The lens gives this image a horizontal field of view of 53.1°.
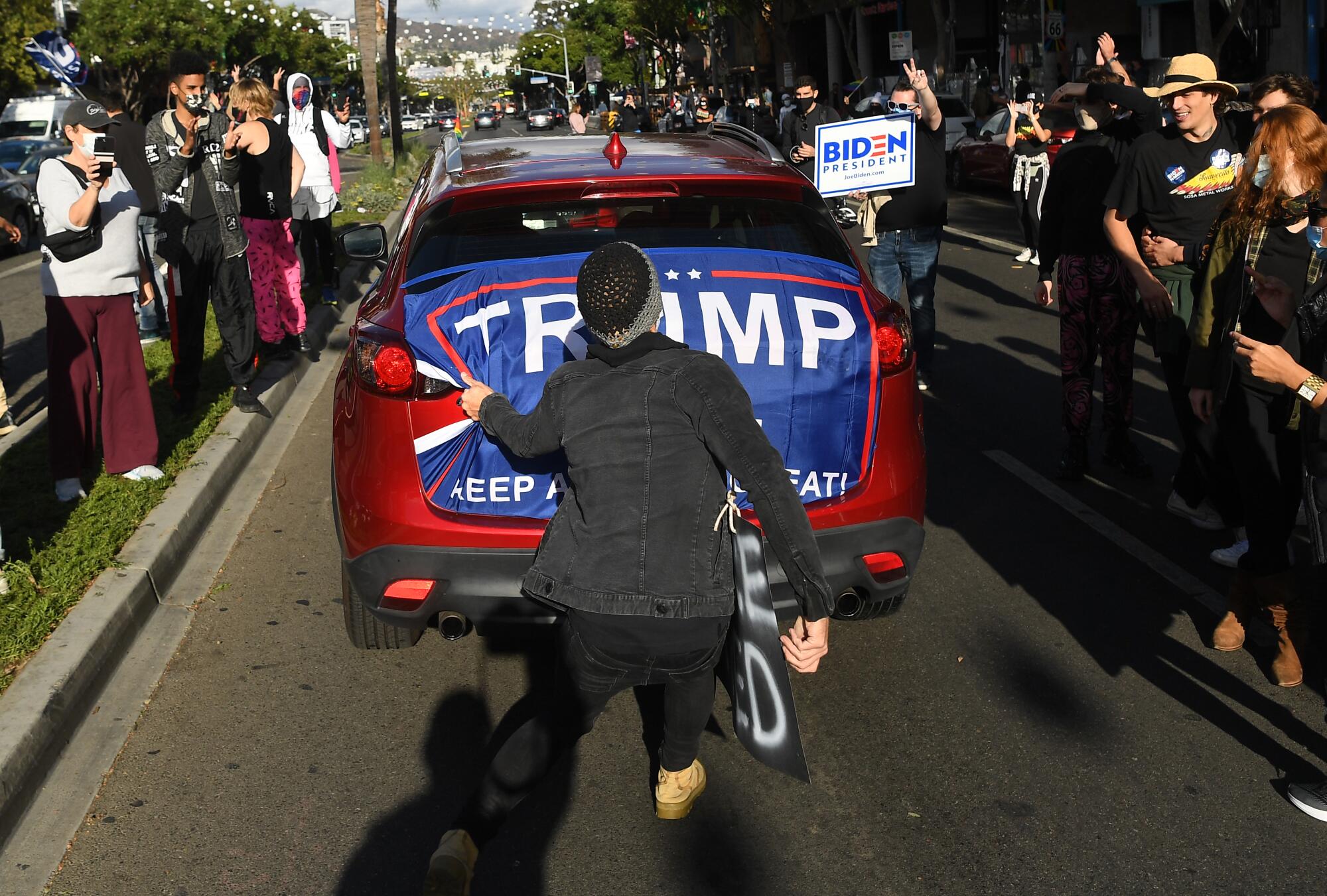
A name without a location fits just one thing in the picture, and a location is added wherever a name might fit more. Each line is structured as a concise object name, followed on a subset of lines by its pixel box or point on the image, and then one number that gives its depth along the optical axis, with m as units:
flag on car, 4.02
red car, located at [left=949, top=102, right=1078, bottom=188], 22.69
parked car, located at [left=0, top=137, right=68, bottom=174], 22.95
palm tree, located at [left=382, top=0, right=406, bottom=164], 33.03
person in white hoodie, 11.48
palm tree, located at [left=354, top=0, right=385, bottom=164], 31.67
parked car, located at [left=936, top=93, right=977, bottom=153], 28.67
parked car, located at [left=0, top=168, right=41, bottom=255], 18.88
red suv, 4.04
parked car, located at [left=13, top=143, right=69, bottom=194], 21.36
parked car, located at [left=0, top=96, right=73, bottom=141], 30.33
